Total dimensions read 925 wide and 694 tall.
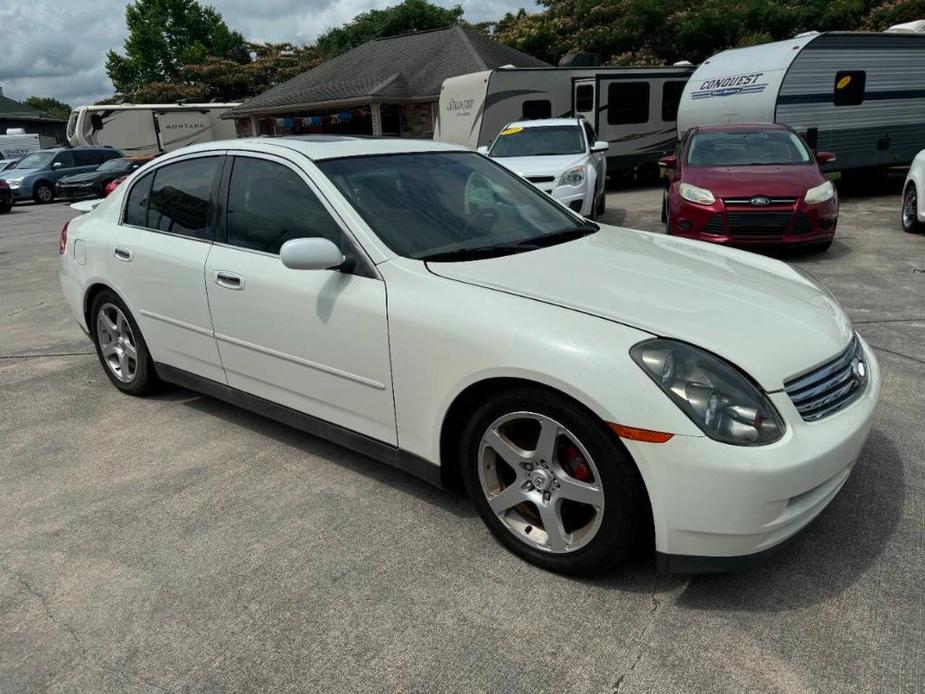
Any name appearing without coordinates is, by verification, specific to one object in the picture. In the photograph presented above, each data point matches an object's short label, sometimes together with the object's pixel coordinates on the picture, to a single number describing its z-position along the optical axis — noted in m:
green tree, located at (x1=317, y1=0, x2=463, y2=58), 44.84
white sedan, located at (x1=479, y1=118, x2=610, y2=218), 9.93
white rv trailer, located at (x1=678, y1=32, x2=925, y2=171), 12.96
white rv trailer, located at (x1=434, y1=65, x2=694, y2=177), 16.38
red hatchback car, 7.67
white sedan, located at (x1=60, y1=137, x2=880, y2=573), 2.29
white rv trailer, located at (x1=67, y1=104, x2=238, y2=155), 28.12
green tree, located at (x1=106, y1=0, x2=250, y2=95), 58.38
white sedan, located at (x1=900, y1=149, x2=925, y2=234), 8.83
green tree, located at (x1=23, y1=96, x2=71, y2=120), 104.78
